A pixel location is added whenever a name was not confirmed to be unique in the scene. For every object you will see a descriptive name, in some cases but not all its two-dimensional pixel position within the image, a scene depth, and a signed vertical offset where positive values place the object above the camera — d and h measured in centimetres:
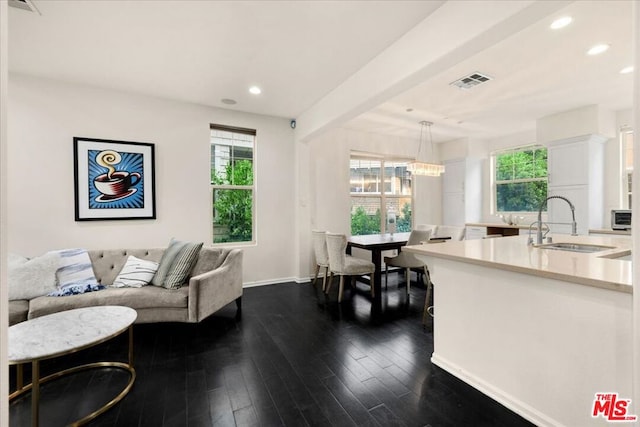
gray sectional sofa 241 -77
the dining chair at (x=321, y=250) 409 -58
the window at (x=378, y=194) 556 +35
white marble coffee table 150 -74
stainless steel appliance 391 -13
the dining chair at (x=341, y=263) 371 -71
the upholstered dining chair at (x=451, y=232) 428 -35
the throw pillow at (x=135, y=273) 292 -65
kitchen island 137 -67
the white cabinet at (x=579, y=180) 417 +45
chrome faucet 225 -18
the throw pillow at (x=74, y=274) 262 -61
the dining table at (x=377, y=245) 388 -48
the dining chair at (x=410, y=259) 386 -70
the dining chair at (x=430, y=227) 465 -29
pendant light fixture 457 +70
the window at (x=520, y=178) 556 +65
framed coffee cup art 336 +41
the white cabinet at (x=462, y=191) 613 +42
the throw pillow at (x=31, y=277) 244 -57
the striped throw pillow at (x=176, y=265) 291 -56
